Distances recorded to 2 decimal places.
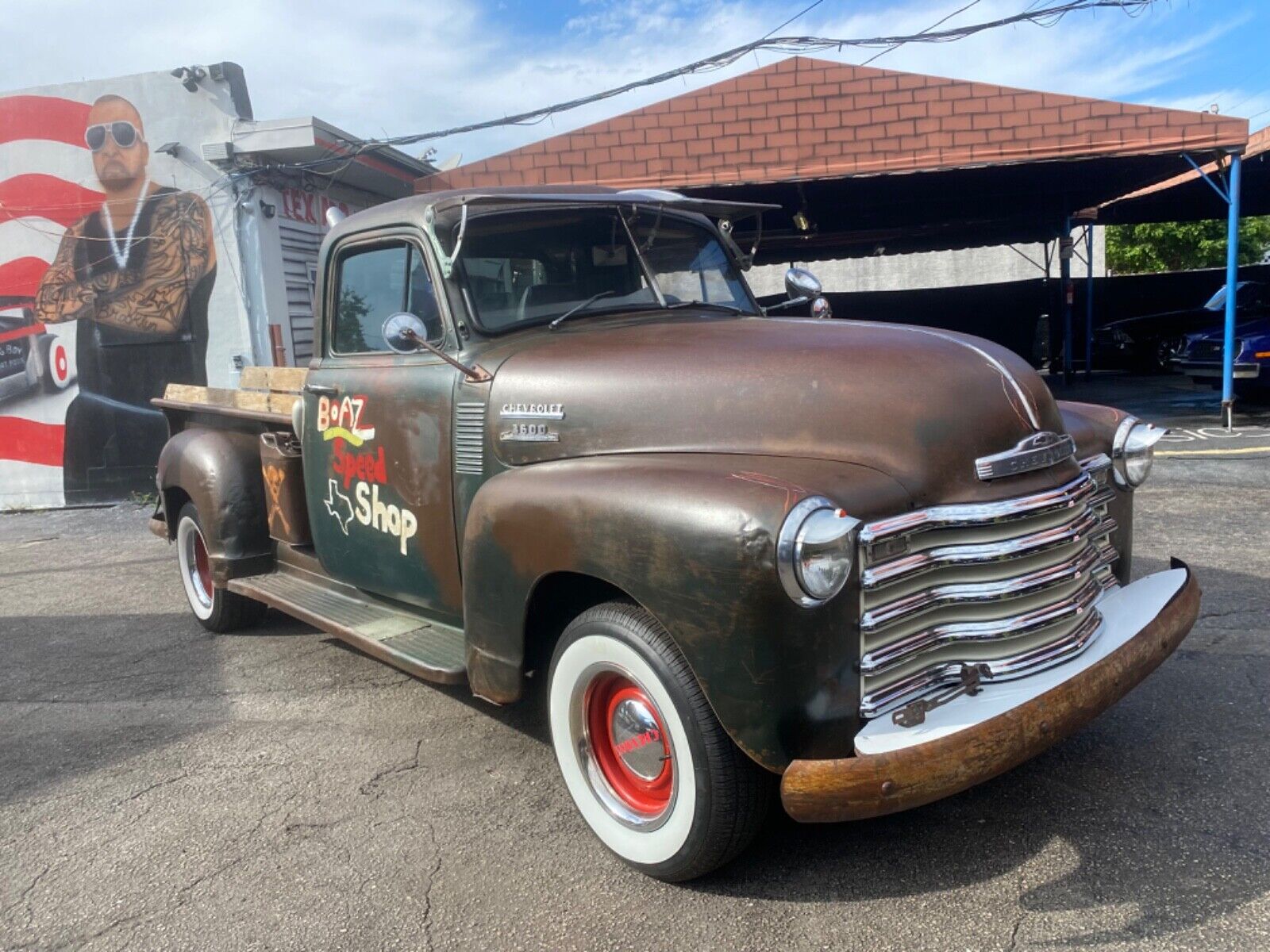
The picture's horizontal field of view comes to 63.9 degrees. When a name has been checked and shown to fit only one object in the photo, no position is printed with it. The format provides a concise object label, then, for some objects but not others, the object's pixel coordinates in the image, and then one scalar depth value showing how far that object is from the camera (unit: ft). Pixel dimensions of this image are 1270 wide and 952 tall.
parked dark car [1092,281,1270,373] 63.05
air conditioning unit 32.68
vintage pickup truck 8.06
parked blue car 38.75
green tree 94.17
